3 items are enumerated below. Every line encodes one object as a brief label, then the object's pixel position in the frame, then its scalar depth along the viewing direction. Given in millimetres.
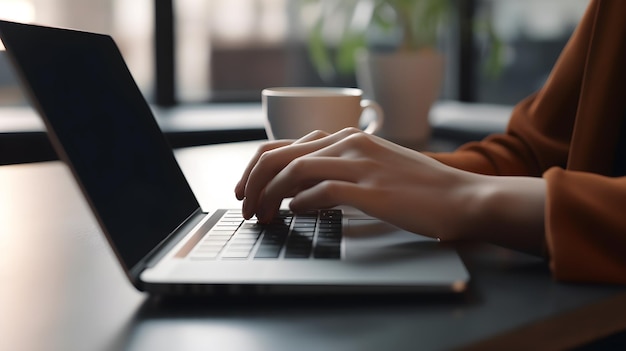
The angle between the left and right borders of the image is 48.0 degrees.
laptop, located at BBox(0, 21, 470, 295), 438
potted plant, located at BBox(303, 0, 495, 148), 1371
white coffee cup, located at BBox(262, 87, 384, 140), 1059
